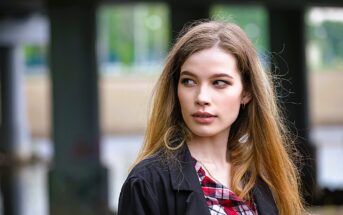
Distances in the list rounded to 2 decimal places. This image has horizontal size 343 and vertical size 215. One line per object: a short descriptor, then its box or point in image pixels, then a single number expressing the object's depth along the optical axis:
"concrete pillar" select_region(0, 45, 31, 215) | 31.38
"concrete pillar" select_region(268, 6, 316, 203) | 19.84
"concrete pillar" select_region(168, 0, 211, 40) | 17.55
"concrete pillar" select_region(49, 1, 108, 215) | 15.53
